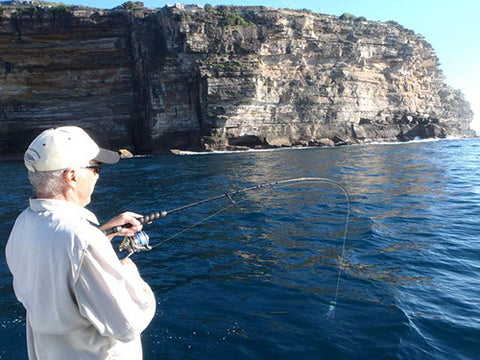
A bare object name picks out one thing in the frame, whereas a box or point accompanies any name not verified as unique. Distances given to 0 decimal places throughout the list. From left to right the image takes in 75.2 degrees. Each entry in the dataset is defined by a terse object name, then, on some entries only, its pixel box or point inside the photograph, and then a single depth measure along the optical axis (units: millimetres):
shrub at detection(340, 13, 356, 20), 49438
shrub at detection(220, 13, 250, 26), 37653
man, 1263
